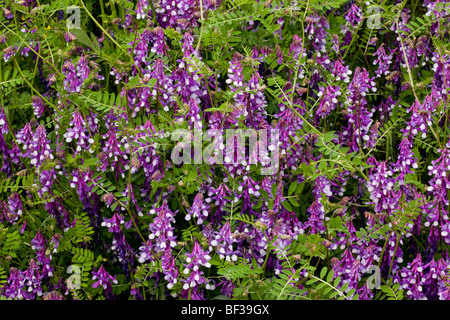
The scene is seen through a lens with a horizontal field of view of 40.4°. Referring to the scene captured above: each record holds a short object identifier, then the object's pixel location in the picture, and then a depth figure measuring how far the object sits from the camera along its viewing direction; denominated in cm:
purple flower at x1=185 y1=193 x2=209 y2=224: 206
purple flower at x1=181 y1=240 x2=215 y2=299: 196
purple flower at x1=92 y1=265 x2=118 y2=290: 216
